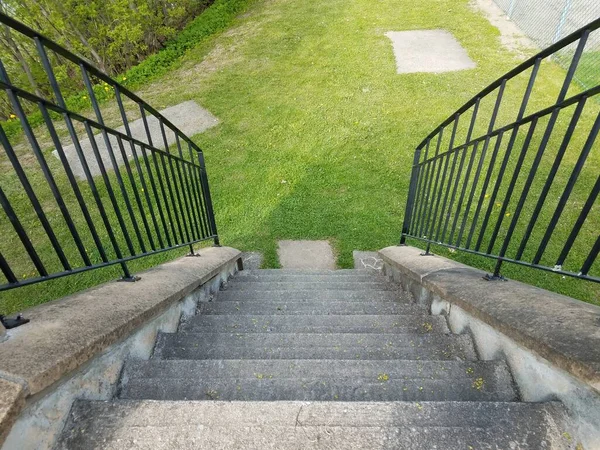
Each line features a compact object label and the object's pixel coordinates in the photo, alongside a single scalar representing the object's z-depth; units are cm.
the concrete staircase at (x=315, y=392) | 123
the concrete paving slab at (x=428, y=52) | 790
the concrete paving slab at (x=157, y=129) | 619
